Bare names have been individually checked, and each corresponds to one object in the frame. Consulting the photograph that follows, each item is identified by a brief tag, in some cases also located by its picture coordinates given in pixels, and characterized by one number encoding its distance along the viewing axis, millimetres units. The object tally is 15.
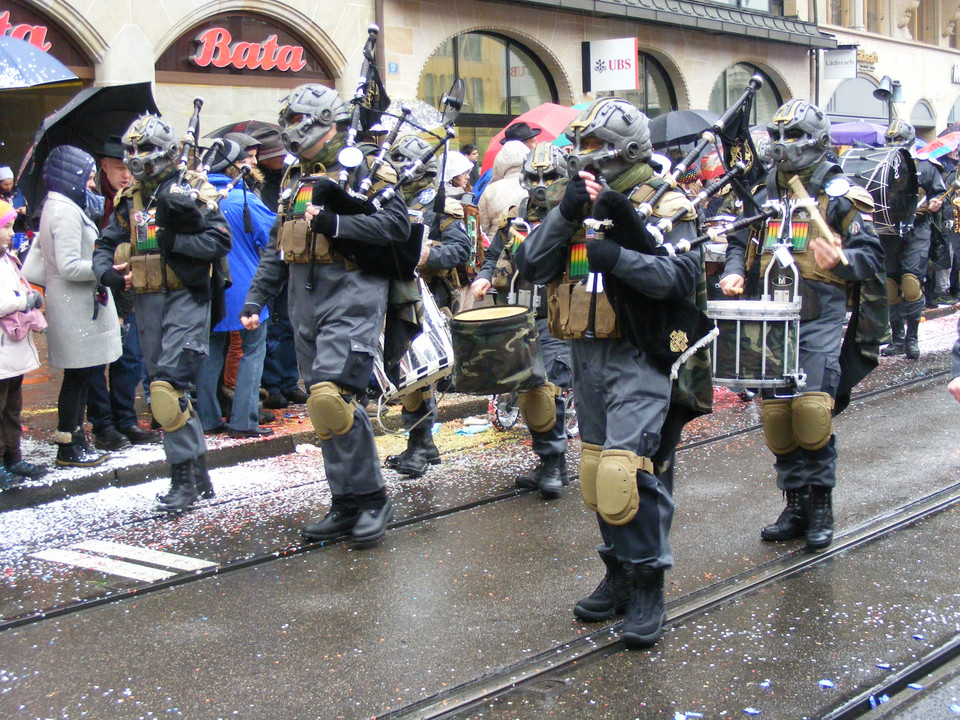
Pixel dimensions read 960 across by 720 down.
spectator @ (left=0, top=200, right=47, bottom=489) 6840
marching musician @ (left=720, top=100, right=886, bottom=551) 5270
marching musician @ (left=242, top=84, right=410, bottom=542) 5531
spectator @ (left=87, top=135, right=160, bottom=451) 7875
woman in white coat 7301
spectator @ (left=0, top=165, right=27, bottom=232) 9391
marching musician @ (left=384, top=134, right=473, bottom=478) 7320
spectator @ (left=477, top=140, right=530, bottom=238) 9359
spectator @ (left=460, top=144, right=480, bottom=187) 12321
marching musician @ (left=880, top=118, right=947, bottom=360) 11336
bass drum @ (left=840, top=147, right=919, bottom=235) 8000
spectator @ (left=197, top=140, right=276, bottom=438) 8203
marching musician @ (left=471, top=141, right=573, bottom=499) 6625
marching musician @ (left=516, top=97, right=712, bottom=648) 4148
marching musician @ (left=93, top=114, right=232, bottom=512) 6355
